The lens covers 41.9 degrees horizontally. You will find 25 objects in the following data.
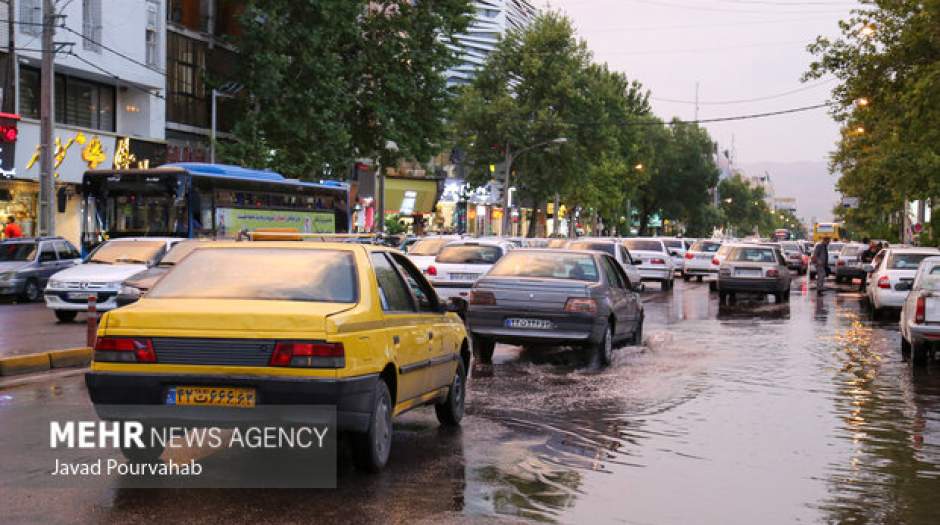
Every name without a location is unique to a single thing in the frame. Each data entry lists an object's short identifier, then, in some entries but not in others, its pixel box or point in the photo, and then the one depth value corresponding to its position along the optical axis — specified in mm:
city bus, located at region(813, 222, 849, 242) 115288
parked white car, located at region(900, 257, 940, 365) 15445
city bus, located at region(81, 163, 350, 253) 30578
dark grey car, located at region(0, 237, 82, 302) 28953
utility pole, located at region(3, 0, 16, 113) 36000
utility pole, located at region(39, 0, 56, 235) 30469
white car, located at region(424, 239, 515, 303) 24141
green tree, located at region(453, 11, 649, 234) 67750
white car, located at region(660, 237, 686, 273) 54688
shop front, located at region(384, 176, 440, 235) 77000
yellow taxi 7242
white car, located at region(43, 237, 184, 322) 22016
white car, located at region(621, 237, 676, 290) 41844
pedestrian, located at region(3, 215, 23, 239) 34062
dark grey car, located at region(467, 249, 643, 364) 15367
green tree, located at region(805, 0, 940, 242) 29020
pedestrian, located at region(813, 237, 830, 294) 38675
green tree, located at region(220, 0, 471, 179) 43406
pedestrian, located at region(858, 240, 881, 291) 39984
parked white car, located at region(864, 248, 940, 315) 26388
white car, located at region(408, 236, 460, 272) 26734
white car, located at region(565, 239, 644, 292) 31953
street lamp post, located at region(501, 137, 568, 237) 63969
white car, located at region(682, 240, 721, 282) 50188
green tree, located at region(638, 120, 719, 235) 105312
